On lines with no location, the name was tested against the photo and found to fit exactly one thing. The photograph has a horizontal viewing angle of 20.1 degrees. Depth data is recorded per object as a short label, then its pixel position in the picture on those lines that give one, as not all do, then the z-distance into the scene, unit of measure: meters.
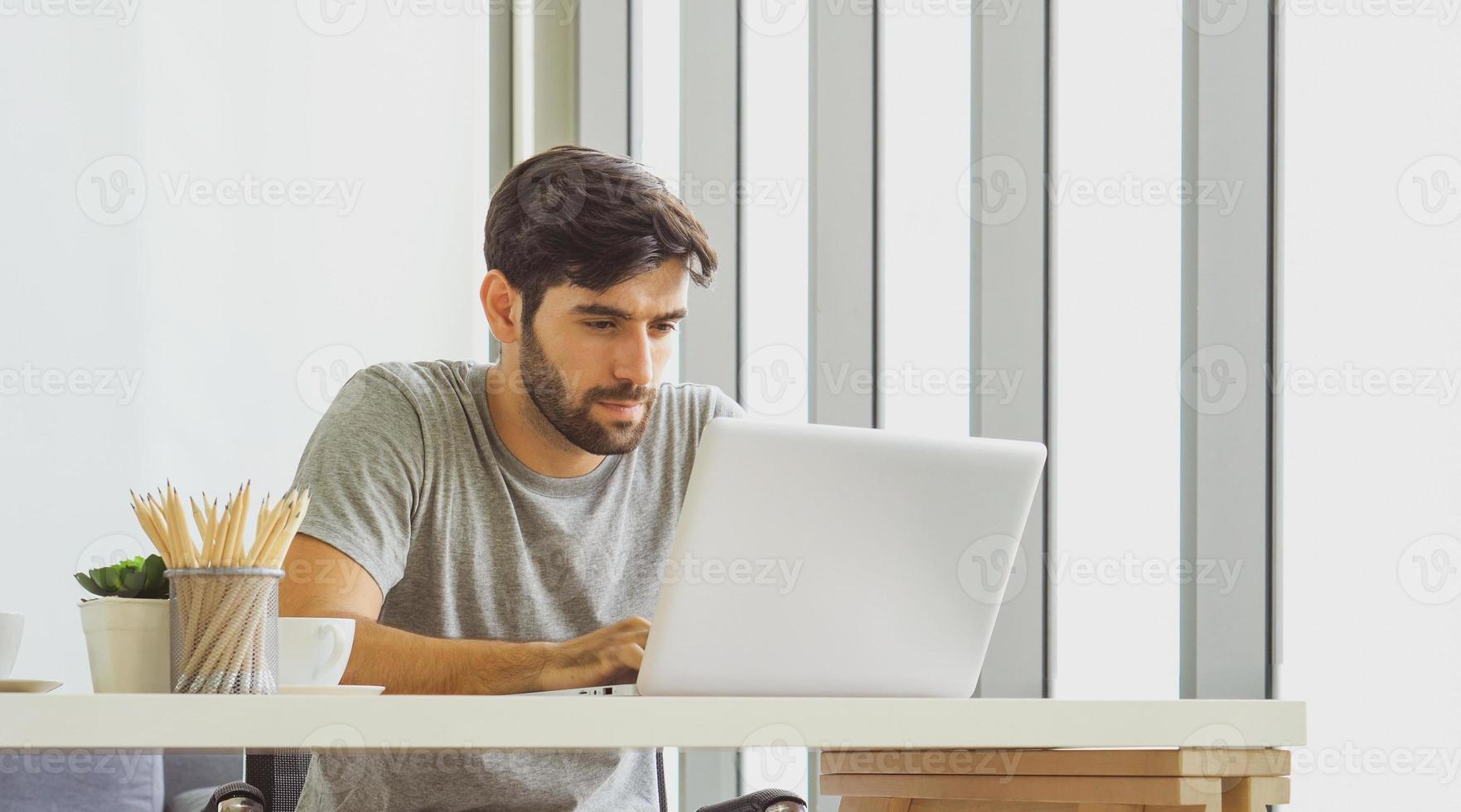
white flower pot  3.32
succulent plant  3.36
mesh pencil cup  3.26
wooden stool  3.34
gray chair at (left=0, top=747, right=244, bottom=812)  6.15
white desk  3.12
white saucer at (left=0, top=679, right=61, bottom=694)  3.32
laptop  3.42
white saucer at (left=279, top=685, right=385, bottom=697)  3.33
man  4.01
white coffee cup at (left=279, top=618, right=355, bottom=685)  3.37
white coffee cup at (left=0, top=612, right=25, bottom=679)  3.37
